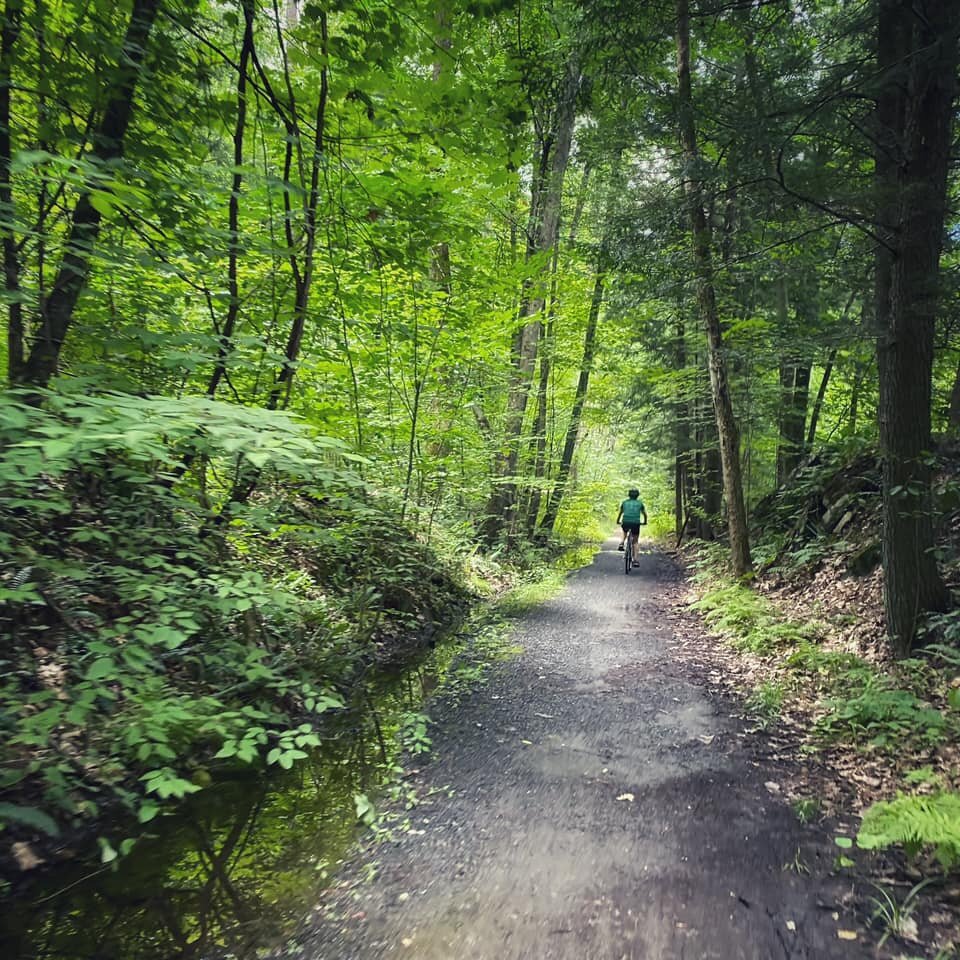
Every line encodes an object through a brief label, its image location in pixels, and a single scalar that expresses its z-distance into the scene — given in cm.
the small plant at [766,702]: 495
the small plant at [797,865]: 297
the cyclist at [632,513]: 1412
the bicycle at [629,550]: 1409
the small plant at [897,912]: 251
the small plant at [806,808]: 346
